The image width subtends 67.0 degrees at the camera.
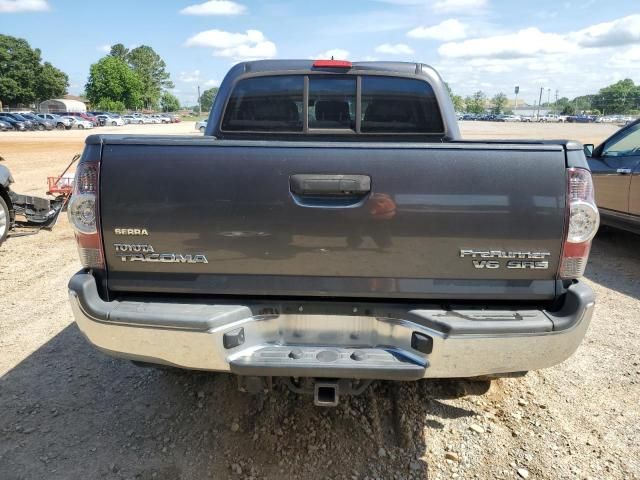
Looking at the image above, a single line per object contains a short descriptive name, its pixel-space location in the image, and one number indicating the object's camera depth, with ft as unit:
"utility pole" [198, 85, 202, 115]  431.84
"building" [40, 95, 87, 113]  296.51
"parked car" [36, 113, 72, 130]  169.35
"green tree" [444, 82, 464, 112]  422.82
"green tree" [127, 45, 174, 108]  380.99
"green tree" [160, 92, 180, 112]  432.66
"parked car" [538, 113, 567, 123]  289.37
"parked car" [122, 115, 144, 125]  240.83
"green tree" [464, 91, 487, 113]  450.71
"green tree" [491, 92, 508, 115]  433.48
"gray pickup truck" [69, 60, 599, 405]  7.18
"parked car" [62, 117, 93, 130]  180.34
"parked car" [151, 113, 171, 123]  264.21
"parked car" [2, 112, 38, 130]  153.01
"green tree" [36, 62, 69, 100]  299.99
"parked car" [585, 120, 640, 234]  19.51
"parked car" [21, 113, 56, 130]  159.39
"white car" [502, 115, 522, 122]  314.55
